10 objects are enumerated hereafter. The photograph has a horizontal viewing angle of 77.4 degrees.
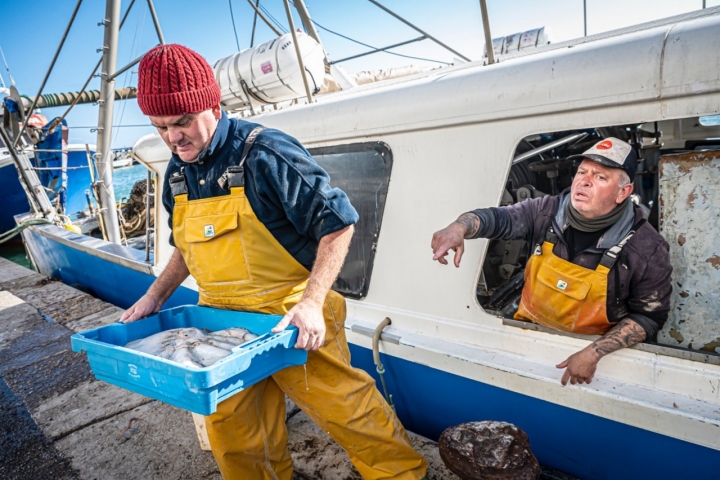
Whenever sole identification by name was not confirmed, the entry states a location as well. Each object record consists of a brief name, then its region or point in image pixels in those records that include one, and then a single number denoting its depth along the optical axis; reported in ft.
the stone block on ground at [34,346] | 13.72
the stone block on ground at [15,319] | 16.17
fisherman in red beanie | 5.24
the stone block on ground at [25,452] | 8.48
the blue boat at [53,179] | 44.60
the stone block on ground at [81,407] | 9.95
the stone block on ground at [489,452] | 5.53
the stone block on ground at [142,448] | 8.10
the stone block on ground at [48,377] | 11.54
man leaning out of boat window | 5.72
